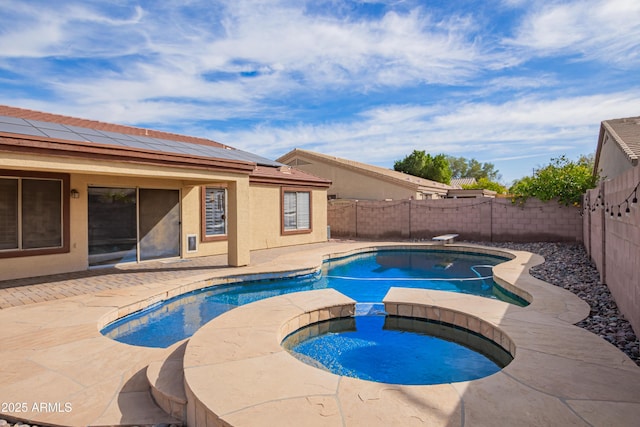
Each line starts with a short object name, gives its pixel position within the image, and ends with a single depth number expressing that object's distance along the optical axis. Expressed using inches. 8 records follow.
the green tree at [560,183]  549.0
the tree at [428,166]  1390.3
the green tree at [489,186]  1515.1
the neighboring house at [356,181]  858.1
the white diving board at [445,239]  590.6
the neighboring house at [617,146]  378.9
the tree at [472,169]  2652.6
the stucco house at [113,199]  283.3
